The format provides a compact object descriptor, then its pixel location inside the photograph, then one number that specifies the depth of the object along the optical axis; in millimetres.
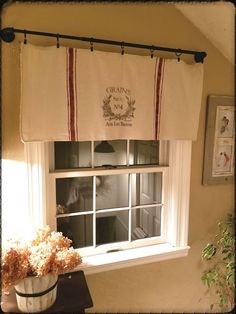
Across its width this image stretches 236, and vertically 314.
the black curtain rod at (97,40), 1263
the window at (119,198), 1580
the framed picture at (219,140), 1803
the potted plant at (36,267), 1104
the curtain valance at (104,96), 1299
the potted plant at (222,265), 1708
